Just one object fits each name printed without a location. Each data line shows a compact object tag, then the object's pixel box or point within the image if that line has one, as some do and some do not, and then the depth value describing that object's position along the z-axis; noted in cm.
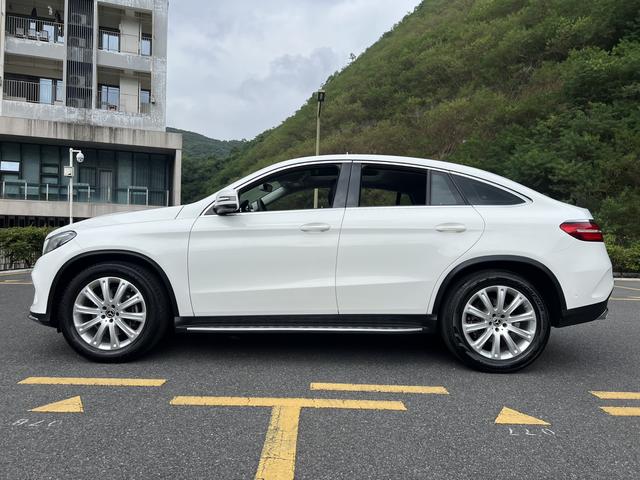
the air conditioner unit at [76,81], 2577
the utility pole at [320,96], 2059
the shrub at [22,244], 1232
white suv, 367
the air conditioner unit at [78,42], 2573
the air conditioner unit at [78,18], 2591
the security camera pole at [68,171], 1822
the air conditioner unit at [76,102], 2560
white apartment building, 2464
